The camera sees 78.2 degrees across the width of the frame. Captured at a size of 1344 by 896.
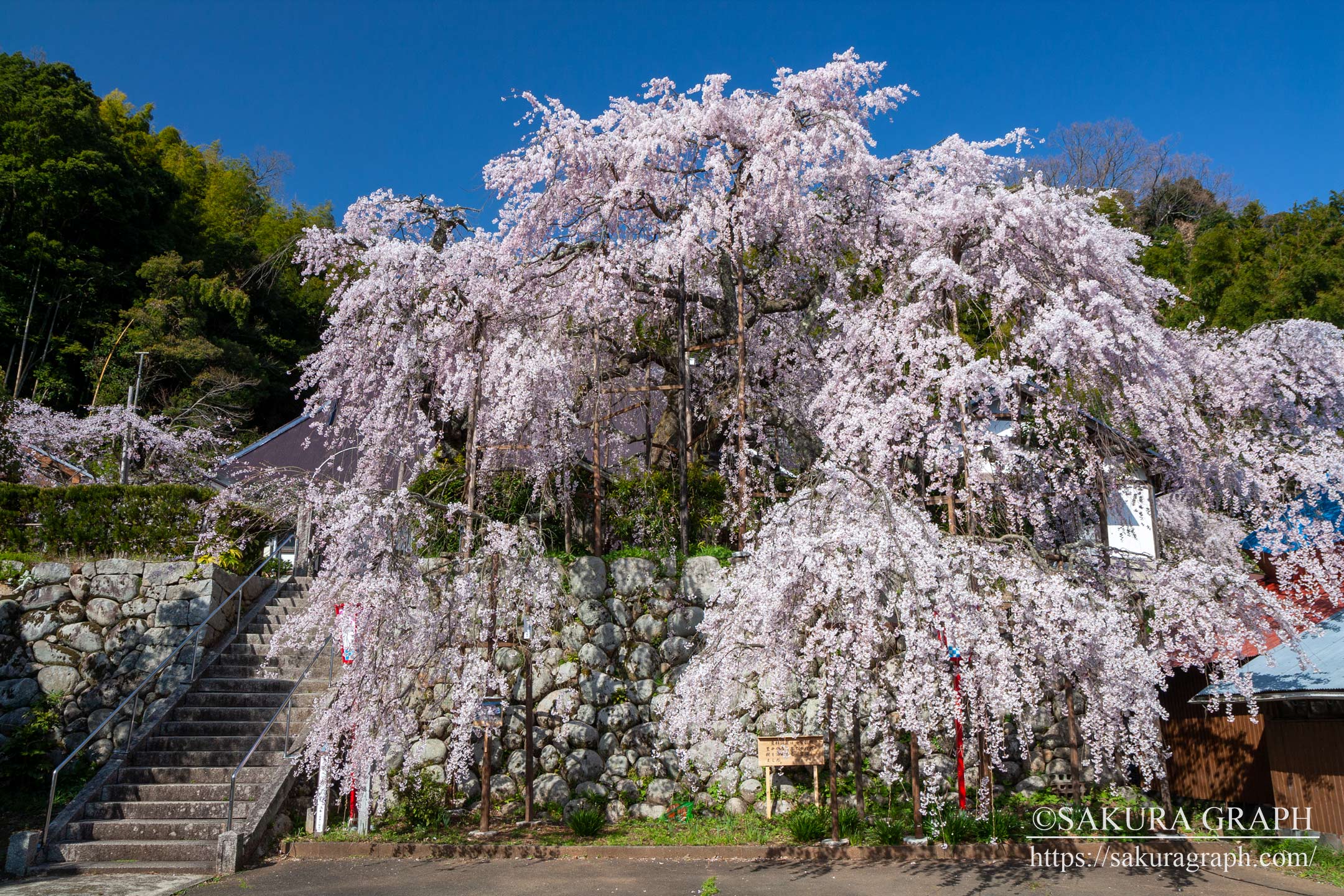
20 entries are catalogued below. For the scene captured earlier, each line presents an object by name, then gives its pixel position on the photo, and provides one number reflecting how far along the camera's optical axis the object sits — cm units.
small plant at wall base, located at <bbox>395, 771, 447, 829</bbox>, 957
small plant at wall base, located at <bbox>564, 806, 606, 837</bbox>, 931
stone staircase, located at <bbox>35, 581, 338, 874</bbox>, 865
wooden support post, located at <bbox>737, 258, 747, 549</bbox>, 1144
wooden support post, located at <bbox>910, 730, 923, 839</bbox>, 864
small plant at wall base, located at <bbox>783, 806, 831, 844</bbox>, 884
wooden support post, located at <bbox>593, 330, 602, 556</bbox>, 1178
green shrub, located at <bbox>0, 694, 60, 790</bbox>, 1045
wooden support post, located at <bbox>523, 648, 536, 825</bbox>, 959
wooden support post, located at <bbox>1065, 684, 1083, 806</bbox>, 962
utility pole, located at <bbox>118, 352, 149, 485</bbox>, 1650
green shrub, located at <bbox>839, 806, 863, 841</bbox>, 899
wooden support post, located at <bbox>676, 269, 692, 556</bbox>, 1183
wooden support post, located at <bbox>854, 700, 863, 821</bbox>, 881
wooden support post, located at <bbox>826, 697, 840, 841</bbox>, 848
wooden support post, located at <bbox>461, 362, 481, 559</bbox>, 976
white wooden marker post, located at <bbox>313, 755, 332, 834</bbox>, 862
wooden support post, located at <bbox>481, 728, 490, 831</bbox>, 926
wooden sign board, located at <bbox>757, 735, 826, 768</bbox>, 920
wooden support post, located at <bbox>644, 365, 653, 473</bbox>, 1344
